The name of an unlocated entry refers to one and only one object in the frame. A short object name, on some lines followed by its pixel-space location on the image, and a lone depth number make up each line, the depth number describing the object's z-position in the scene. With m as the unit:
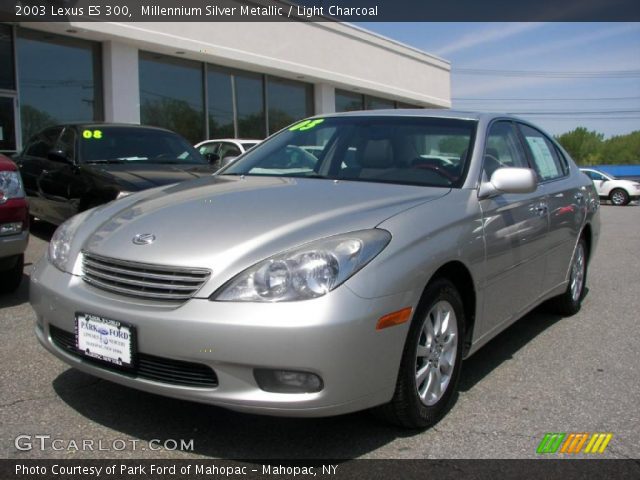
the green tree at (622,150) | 91.56
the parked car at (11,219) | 4.73
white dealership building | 12.63
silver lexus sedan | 2.47
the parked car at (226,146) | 12.30
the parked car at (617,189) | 22.56
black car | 6.80
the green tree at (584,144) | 92.94
